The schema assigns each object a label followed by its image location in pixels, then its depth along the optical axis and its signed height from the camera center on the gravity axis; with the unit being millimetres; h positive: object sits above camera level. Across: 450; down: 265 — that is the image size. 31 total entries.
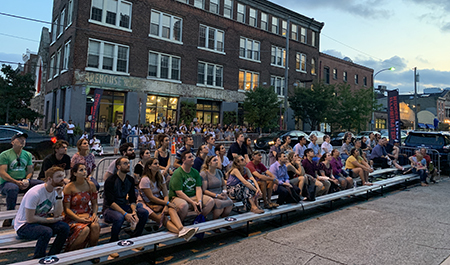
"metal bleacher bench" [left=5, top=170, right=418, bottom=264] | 3774 -1407
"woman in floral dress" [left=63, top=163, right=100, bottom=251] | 4223 -1031
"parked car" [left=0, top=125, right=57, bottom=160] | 10349 -46
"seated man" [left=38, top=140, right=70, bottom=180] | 6012 -350
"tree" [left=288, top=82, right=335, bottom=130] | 30281 +5254
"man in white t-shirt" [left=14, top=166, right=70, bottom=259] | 3961 -1057
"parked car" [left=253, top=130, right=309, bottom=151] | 20647 +871
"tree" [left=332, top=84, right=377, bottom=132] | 31828 +5026
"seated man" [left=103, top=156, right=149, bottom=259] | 4703 -1001
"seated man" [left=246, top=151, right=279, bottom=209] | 6590 -596
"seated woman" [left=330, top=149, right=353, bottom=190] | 8930 -602
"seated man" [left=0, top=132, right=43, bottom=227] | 5566 -636
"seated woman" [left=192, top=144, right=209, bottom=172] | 6727 -222
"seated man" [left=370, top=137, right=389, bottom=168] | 12336 -7
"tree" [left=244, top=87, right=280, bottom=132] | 26656 +4053
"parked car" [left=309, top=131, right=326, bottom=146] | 26795 +1430
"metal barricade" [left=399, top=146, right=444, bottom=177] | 13160 +161
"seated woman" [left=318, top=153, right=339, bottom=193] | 8477 -528
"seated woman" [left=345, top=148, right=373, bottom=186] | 9539 -421
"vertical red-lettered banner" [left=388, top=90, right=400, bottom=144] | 15250 +2040
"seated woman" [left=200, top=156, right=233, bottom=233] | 5730 -793
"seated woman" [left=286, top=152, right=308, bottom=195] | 7359 -503
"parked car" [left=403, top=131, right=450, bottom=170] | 13703 +734
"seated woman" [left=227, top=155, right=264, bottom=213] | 6173 -777
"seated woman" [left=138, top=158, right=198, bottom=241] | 5125 -942
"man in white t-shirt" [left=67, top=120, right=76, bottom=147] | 19375 +523
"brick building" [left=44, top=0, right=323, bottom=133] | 21875 +7881
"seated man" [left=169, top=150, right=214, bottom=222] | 5363 -798
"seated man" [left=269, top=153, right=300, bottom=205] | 6902 -738
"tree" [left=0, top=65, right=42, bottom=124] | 23828 +3654
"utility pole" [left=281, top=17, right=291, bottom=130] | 26320 +4158
